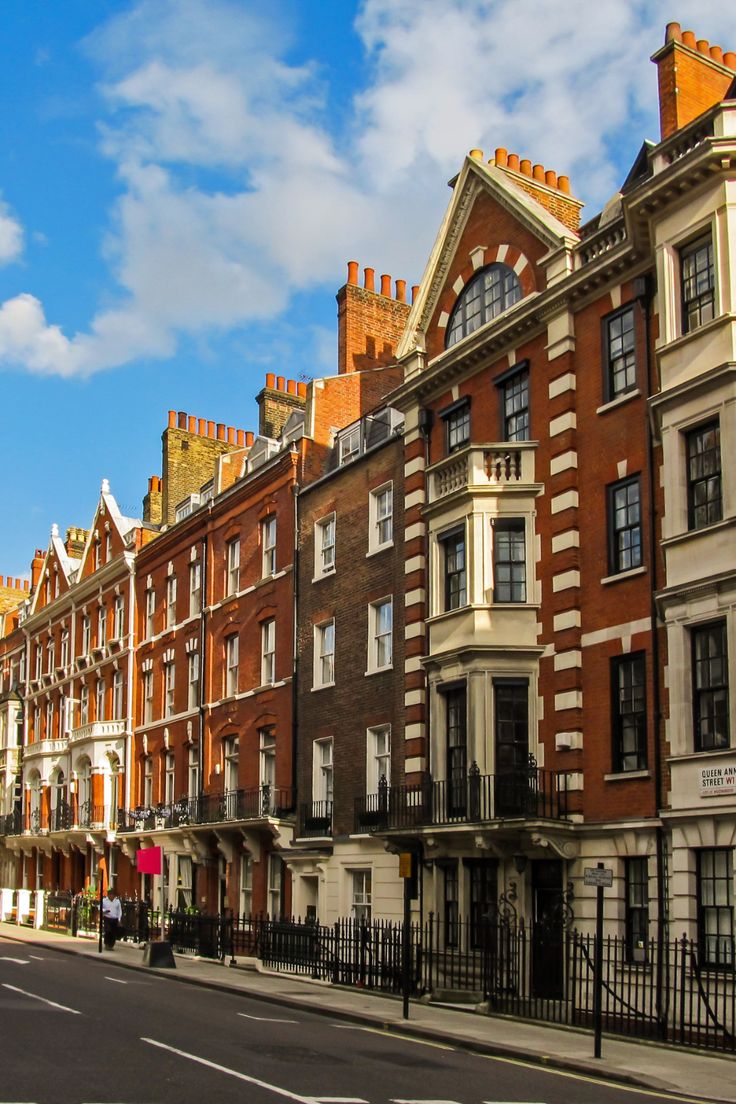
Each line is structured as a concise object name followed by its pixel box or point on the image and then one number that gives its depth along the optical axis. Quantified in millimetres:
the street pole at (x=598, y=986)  16750
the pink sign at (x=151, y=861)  34625
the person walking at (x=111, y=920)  37688
